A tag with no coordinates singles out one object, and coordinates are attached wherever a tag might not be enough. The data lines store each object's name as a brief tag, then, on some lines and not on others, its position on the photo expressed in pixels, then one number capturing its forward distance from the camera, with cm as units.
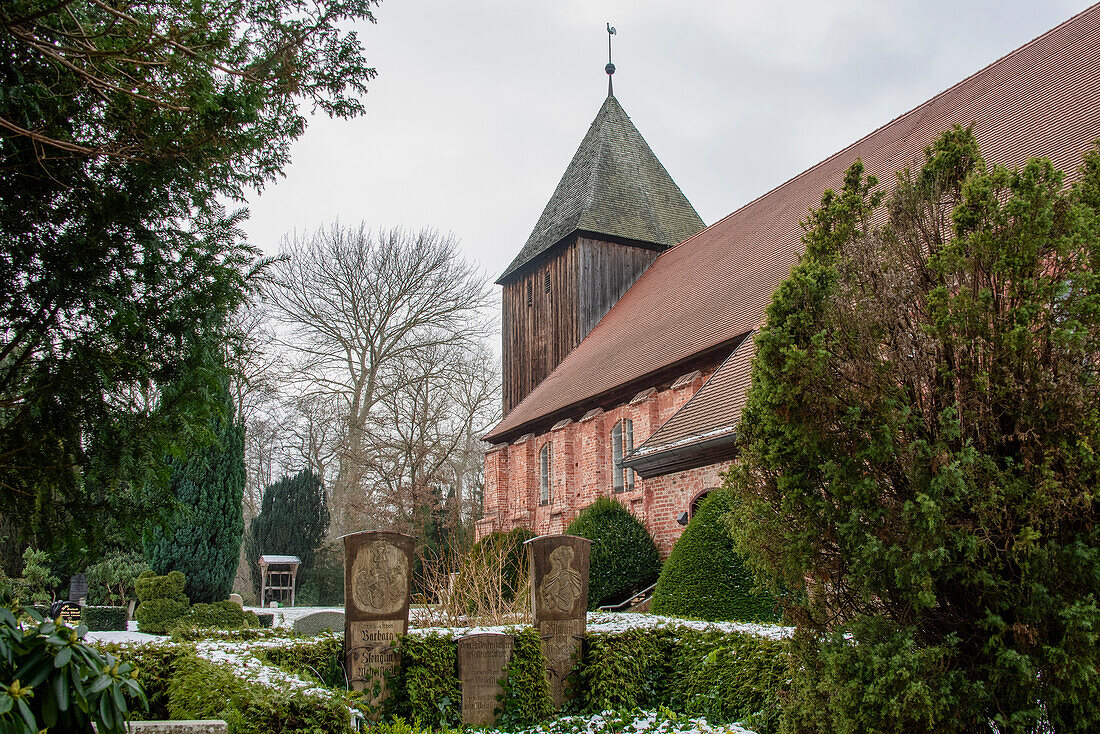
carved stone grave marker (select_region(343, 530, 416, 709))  661
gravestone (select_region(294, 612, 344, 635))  1313
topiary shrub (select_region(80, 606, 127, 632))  1416
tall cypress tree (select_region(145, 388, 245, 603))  1453
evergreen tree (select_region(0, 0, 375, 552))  423
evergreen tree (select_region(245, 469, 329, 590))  2536
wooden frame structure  2311
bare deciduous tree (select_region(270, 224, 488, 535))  2569
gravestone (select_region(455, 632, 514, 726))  653
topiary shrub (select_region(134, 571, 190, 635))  1362
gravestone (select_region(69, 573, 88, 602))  1606
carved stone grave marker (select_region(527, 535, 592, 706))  708
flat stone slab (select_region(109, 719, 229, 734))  365
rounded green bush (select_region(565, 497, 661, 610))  1243
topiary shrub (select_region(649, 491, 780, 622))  909
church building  1094
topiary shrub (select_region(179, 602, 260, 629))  1362
